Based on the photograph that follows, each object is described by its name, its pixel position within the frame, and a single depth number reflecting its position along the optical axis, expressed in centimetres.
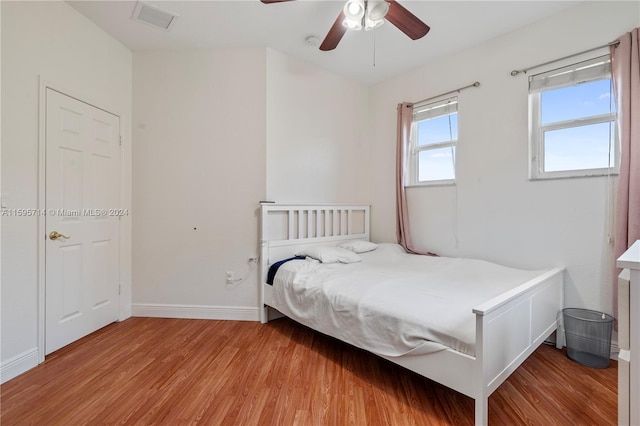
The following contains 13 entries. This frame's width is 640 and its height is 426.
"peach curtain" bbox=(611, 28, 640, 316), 189
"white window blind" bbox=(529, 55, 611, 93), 213
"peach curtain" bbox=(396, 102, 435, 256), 327
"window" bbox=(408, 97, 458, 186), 302
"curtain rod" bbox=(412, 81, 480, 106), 277
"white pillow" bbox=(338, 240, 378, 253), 308
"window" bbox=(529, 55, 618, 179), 214
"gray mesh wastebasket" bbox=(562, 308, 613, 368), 197
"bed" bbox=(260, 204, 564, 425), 135
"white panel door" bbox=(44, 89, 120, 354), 214
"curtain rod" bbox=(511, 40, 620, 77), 202
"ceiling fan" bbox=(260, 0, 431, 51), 174
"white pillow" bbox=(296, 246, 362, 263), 265
